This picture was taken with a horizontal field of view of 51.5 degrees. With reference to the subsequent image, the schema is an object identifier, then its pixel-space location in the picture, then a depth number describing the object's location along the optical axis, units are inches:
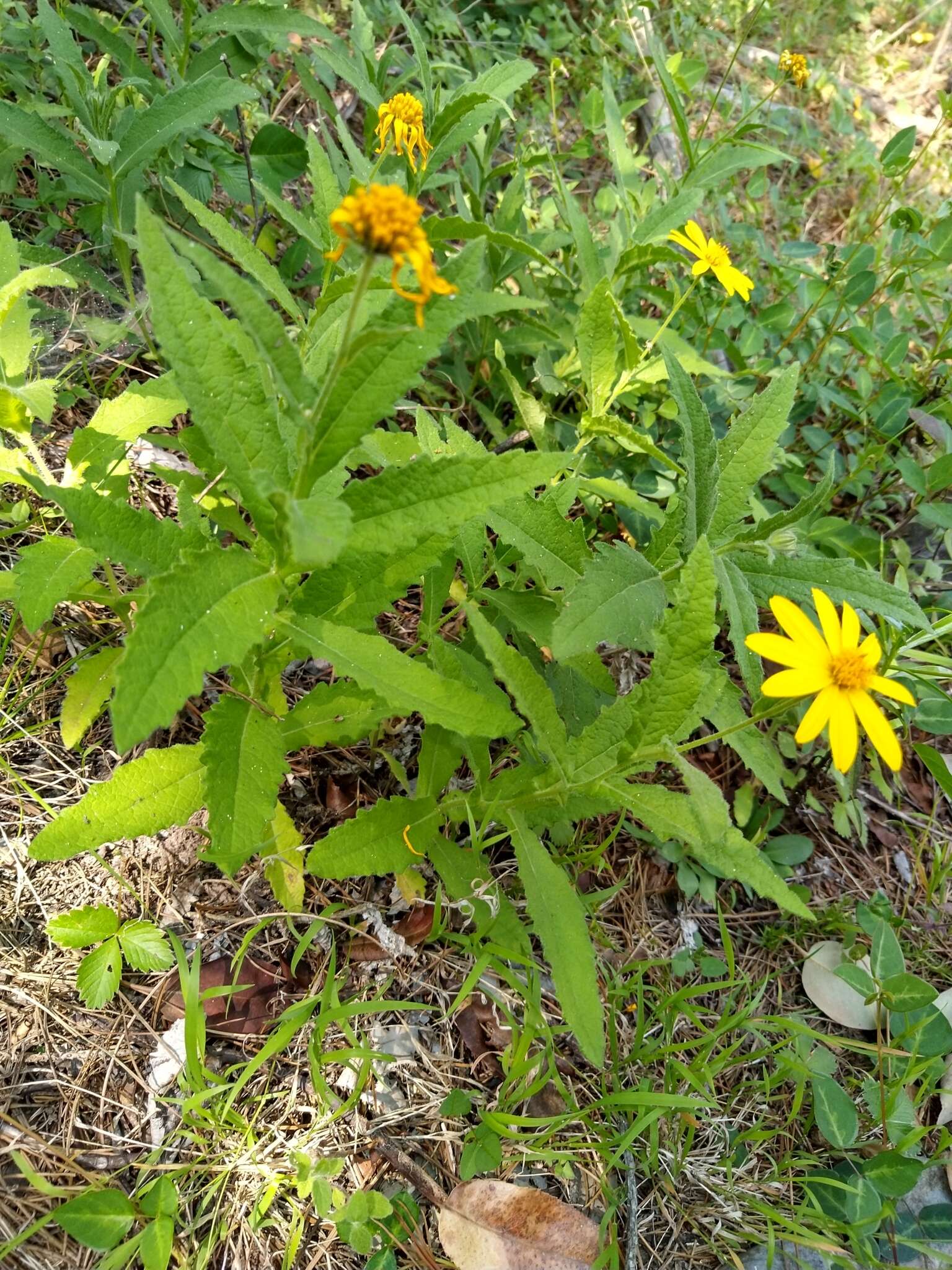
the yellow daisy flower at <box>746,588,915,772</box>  10.3
